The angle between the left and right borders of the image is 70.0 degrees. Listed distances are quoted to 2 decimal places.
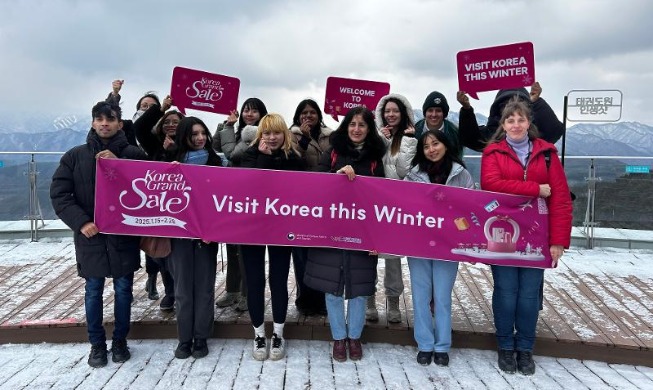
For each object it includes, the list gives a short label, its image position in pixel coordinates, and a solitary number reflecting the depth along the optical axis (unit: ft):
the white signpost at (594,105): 24.31
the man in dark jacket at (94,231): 12.81
